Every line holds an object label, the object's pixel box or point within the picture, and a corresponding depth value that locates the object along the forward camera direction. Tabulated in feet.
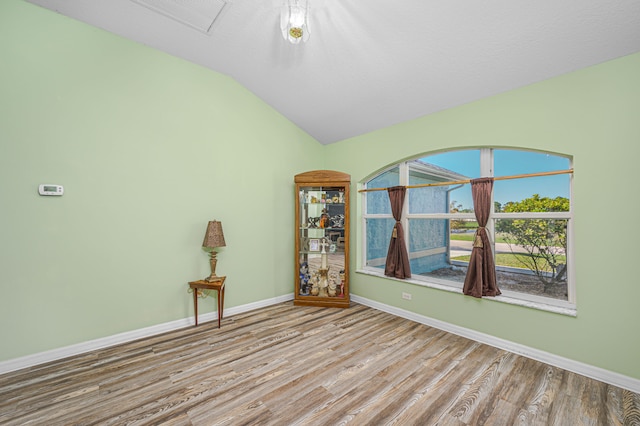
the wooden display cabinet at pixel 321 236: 12.82
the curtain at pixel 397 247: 11.58
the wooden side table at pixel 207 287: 10.07
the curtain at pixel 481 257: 9.06
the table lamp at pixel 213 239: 10.31
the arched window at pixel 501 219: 8.36
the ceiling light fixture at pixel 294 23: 6.27
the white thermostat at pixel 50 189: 7.93
